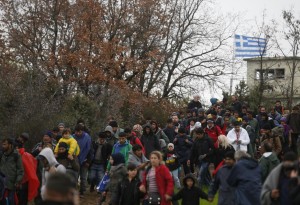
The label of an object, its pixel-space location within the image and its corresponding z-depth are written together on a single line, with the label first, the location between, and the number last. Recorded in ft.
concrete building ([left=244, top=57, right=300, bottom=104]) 160.75
